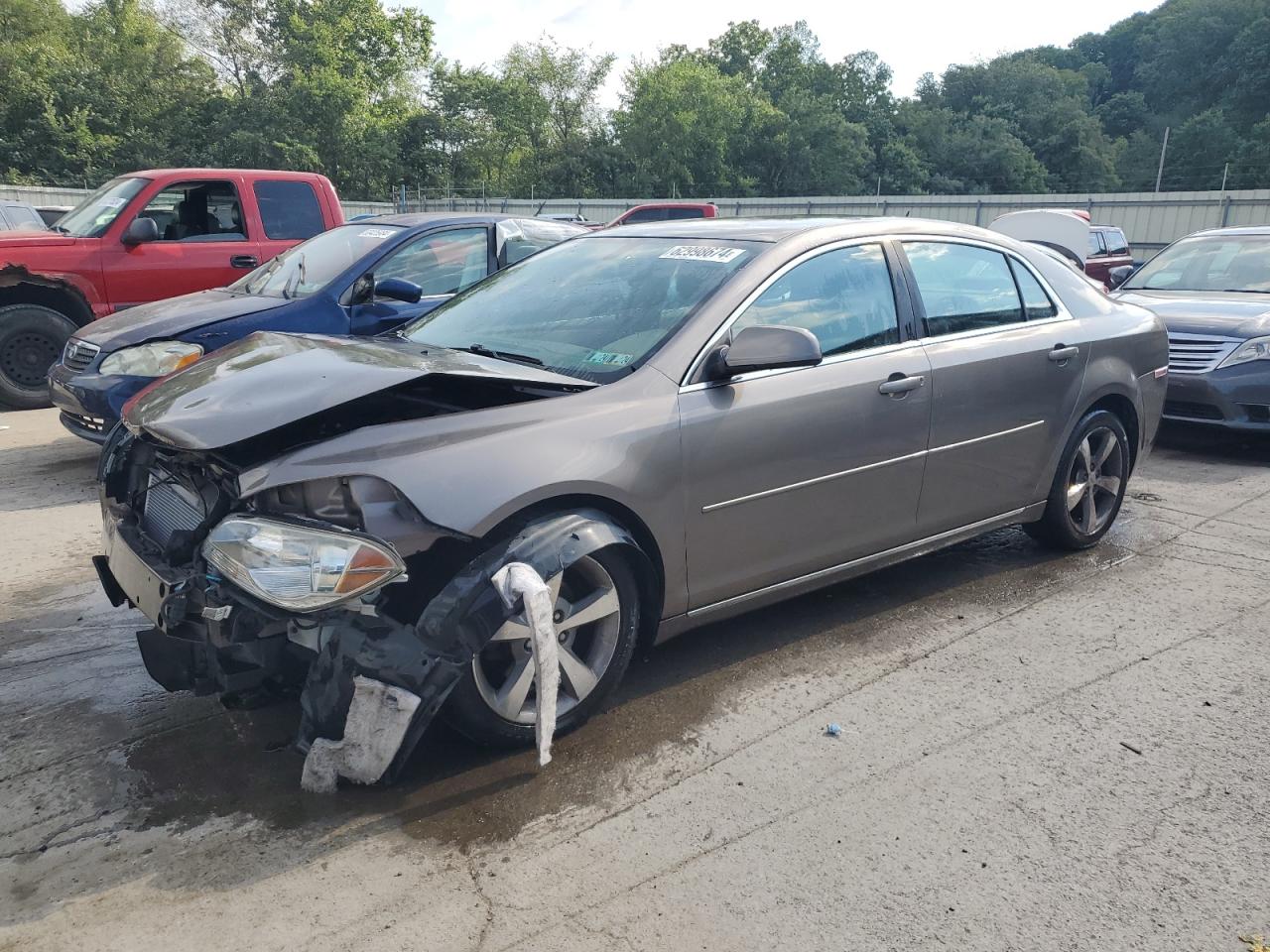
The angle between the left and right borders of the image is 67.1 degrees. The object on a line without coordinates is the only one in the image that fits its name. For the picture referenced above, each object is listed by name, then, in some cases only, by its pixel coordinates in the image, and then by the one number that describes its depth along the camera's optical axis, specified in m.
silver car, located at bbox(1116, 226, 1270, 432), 7.05
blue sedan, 5.88
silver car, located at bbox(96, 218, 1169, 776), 2.68
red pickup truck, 8.45
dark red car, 17.27
